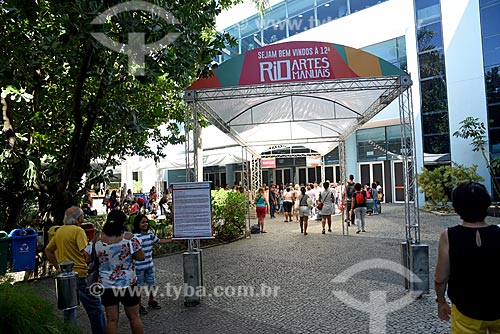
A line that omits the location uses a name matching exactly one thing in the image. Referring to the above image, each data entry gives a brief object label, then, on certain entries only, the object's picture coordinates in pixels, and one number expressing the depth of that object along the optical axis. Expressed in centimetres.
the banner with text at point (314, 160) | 2047
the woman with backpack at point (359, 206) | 1278
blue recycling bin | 774
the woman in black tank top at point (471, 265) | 267
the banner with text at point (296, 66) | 657
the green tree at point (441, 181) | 1661
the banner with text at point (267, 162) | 2089
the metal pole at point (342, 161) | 1505
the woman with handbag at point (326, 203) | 1276
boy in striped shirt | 553
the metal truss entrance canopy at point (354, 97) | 671
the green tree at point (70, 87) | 562
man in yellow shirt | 431
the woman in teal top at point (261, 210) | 1382
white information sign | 619
